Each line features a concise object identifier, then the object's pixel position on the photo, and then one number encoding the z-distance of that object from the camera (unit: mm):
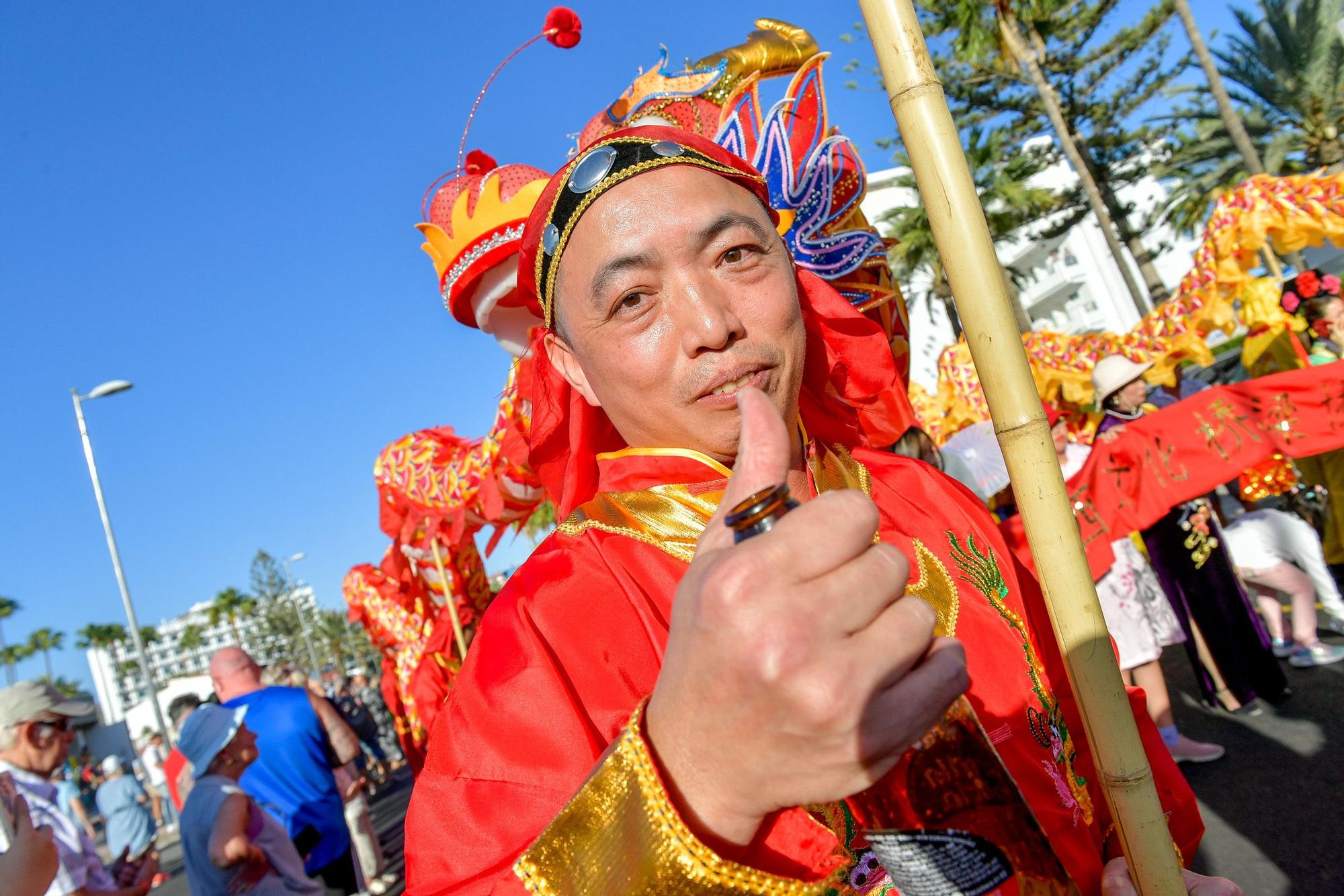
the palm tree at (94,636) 67875
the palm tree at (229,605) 56344
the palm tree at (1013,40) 15172
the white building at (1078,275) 40688
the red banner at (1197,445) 4094
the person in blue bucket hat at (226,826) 3439
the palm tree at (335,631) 52988
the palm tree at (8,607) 56062
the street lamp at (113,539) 13586
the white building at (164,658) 55344
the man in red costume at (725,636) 760
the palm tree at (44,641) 66812
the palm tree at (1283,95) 18000
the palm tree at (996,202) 19688
